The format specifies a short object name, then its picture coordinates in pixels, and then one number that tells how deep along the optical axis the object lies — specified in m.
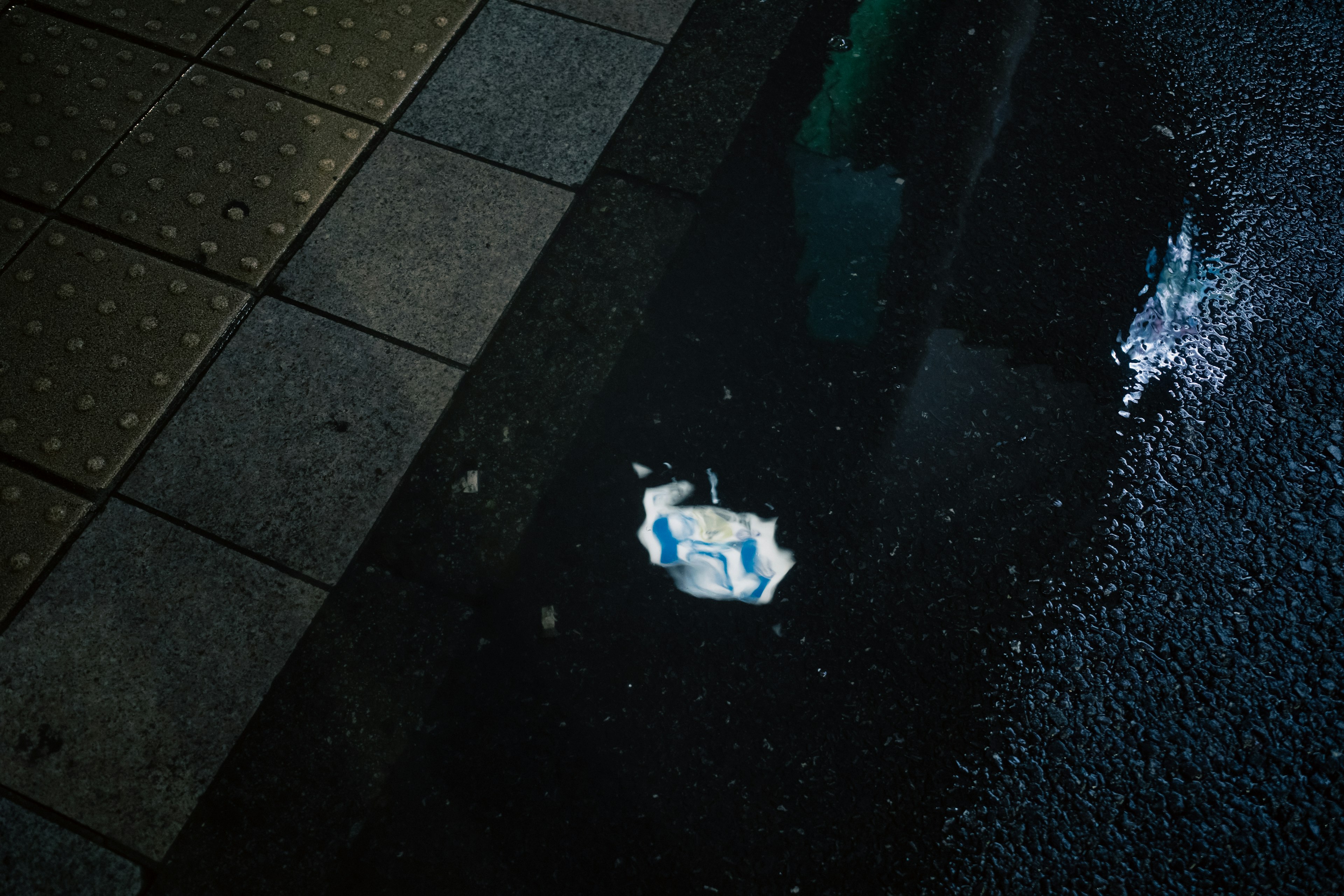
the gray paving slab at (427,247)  2.46
